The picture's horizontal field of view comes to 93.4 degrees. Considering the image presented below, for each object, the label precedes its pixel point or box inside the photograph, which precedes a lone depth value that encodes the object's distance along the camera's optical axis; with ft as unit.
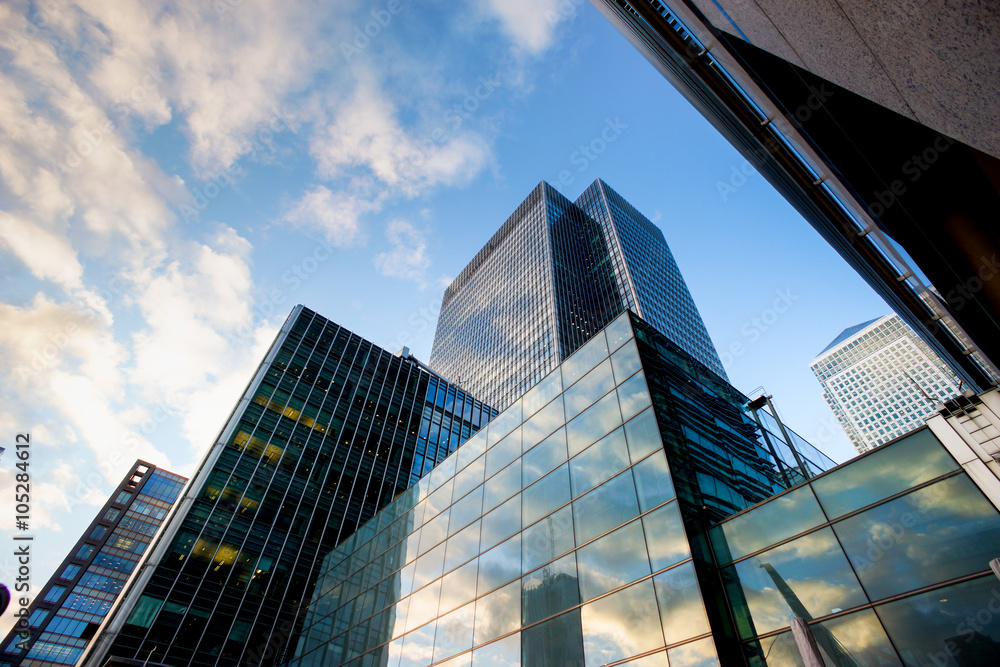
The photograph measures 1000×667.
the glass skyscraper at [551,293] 316.60
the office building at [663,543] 28.27
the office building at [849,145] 13.28
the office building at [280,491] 104.63
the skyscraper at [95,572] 240.32
